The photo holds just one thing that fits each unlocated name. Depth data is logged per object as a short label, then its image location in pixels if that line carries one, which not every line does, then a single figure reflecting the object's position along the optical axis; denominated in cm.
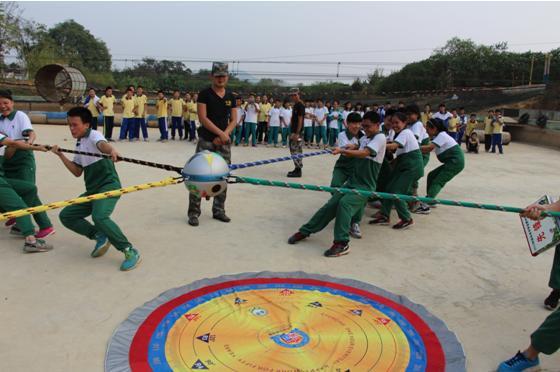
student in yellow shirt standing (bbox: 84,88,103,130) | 1300
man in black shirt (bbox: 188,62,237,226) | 529
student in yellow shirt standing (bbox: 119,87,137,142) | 1286
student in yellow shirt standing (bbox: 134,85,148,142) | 1297
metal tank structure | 2050
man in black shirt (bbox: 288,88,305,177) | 835
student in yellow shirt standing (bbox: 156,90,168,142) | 1349
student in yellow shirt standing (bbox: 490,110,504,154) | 1398
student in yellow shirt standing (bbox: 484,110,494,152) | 1435
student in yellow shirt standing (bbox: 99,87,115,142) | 1284
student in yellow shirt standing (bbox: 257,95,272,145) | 1440
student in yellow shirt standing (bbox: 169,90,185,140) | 1386
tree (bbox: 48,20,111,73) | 6147
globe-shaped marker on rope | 340
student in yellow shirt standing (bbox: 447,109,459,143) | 1490
